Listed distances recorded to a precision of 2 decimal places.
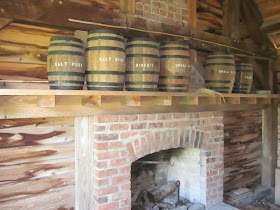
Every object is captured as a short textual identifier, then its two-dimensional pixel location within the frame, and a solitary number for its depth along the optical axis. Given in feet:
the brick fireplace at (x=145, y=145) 7.80
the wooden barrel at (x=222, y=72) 9.82
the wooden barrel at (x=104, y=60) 6.78
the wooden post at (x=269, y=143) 14.30
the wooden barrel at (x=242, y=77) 10.65
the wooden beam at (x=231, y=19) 12.05
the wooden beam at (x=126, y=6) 8.95
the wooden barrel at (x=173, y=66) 8.10
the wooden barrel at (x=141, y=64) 7.45
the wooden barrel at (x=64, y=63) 6.47
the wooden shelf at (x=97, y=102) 6.52
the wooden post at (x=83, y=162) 7.88
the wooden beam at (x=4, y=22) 6.68
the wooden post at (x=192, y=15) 10.68
